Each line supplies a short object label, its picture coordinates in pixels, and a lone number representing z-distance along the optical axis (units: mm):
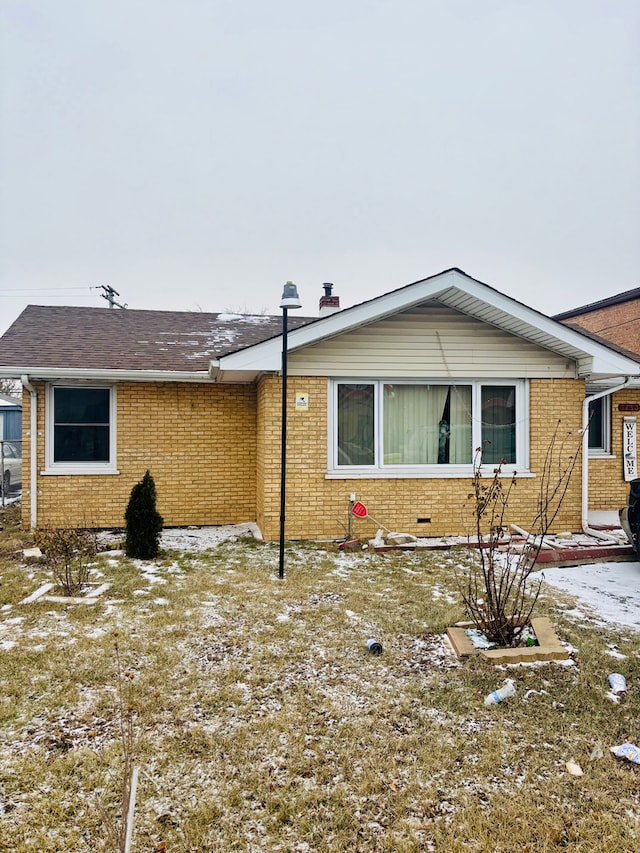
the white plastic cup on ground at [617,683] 3787
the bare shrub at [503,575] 4531
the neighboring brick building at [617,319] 18125
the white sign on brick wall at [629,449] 11141
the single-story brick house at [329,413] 8555
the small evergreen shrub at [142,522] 7531
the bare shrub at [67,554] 5983
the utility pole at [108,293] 26636
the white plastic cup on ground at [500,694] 3652
